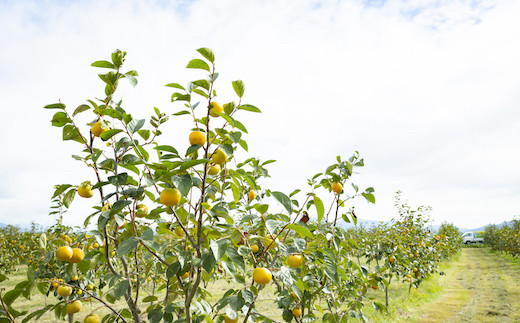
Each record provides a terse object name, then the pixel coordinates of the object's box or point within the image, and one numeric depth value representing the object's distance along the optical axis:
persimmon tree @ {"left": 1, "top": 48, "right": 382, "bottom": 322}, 1.25
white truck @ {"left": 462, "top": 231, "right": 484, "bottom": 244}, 33.03
